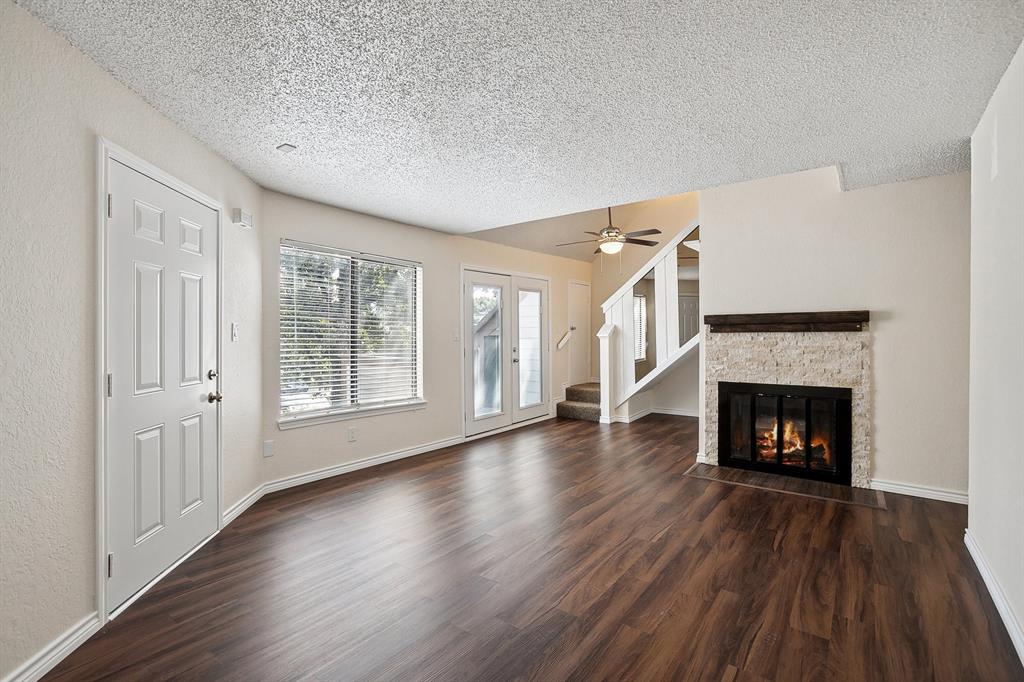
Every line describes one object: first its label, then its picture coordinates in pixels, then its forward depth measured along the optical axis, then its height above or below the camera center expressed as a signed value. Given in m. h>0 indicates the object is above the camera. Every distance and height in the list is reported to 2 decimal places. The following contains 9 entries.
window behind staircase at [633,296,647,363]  6.98 +0.18
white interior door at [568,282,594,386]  7.93 +0.09
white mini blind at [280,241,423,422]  4.14 +0.09
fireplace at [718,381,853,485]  3.99 -0.79
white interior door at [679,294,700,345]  7.33 +0.38
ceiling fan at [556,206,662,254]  5.71 +1.21
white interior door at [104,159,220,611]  2.27 -0.20
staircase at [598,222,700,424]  5.66 -0.01
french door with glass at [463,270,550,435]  5.91 -0.12
